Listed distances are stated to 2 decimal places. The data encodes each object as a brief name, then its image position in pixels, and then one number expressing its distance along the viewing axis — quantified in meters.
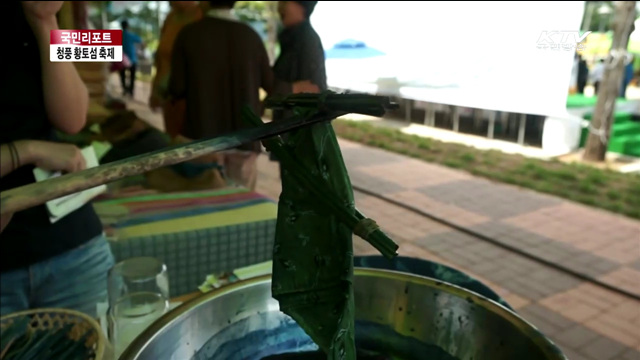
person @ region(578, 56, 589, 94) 9.42
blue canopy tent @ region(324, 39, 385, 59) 6.71
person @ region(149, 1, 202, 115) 3.51
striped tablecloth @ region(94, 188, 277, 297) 1.96
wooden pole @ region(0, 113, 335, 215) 0.38
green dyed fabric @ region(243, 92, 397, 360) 0.58
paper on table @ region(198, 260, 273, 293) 1.46
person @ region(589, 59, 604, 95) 9.68
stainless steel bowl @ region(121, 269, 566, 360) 0.68
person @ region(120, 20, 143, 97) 9.81
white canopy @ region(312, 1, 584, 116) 3.52
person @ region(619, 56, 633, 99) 8.95
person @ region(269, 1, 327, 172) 2.89
